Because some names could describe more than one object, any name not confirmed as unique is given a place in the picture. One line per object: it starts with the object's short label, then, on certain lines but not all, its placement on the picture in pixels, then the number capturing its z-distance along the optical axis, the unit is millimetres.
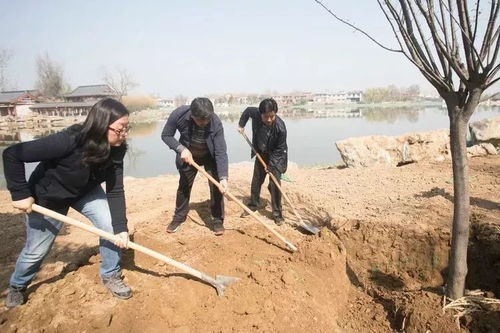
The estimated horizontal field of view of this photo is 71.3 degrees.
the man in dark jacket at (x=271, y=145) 4836
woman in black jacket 2463
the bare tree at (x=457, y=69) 2160
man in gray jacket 4031
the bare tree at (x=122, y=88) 50125
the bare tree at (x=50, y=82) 58125
